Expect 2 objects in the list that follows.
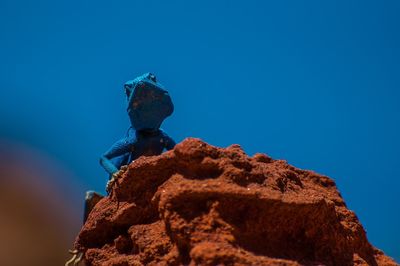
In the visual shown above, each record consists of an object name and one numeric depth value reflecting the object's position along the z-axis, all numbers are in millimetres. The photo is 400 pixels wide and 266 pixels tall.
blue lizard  7895
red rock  4578
